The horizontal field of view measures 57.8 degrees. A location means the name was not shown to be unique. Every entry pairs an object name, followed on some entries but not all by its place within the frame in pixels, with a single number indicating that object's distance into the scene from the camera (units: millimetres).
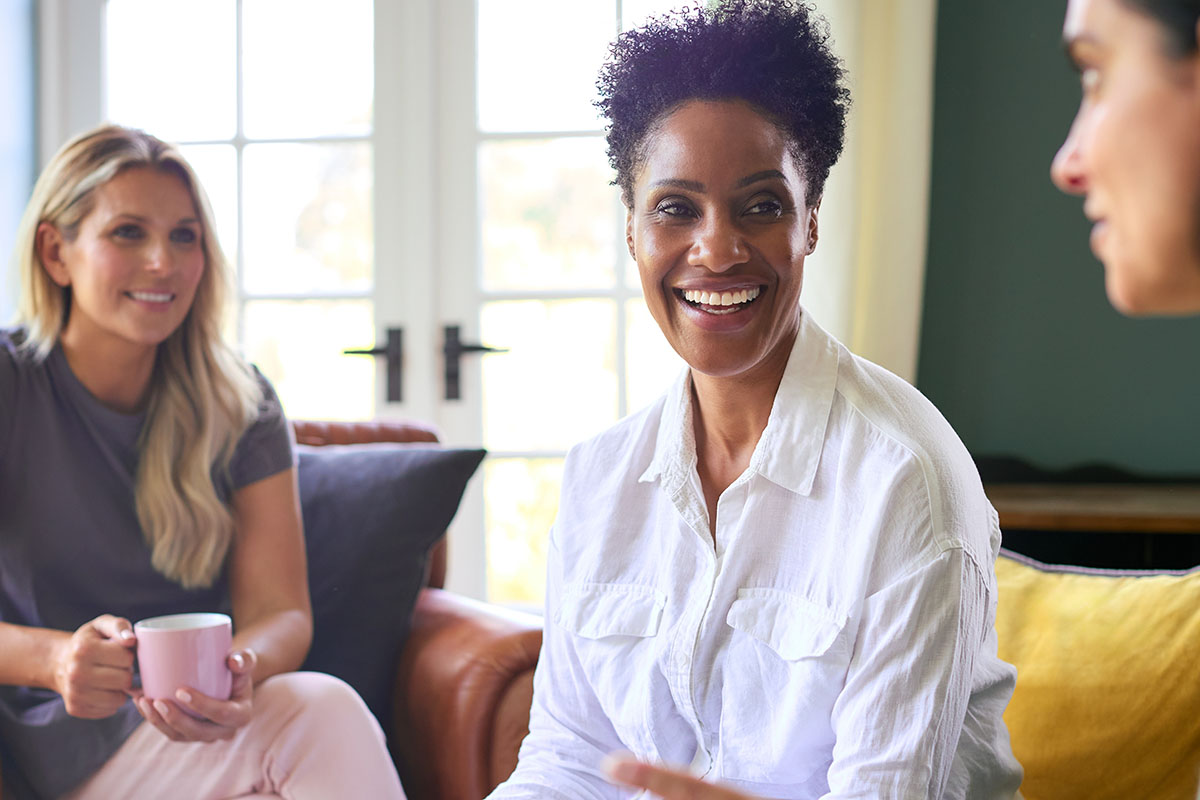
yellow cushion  1308
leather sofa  1538
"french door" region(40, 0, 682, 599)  2730
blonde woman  1450
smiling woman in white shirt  947
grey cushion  1707
